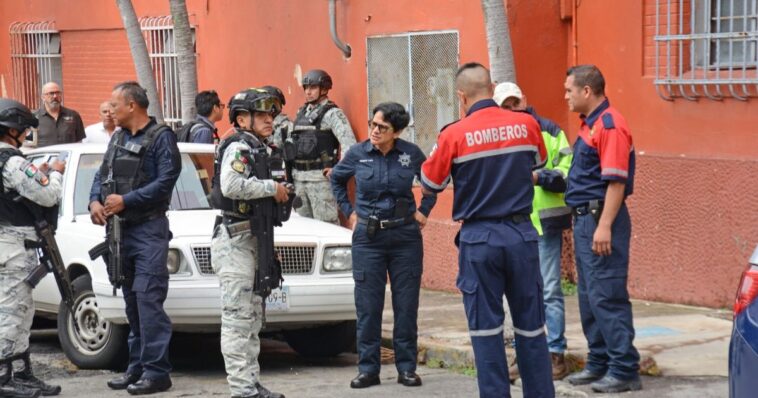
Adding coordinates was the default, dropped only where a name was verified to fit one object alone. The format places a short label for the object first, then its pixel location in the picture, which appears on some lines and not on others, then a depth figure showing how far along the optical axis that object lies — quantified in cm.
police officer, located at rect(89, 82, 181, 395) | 1414
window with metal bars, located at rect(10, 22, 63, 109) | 3349
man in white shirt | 2168
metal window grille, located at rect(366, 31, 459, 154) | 2079
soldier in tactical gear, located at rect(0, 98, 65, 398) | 1406
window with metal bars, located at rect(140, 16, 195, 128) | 2848
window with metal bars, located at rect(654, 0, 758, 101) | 1695
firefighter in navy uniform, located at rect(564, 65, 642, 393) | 1276
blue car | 844
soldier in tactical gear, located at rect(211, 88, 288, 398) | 1309
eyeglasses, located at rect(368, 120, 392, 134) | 1411
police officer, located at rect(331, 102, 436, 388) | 1419
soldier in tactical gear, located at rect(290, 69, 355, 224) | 2050
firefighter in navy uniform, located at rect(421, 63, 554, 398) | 1166
